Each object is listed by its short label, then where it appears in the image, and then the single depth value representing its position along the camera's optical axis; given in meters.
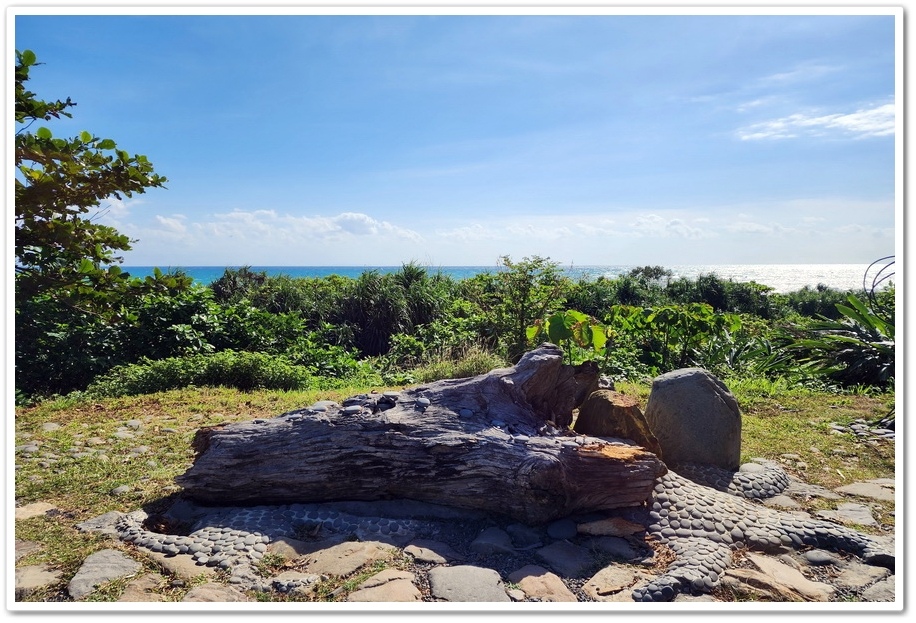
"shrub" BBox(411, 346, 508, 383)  9.00
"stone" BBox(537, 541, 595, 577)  3.15
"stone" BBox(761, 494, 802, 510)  4.23
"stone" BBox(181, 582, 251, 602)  2.85
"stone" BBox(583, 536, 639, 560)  3.35
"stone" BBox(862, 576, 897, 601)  3.00
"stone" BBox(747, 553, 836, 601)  3.01
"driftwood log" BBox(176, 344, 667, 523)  3.56
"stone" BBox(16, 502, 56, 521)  3.74
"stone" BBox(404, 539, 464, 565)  3.18
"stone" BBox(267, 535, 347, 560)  3.29
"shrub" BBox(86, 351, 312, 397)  7.88
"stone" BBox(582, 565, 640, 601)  2.96
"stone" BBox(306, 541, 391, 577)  3.08
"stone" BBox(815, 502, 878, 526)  3.90
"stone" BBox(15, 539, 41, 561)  3.20
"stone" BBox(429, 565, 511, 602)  2.86
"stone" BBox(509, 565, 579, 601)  2.89
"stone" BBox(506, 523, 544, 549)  3.41
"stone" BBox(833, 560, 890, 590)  3.10
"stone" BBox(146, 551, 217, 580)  3.04
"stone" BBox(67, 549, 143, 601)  2.84
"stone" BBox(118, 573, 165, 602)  2.82
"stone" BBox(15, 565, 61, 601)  2.83
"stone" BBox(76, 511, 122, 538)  3.53
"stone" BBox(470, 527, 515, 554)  3.31
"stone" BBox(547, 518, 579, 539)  3.49
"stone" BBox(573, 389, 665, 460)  4.32
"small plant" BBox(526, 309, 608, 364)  5.43
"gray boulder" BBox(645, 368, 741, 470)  4.82
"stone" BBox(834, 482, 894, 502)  4.40
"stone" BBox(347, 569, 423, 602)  2.81
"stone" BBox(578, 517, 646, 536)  3.55
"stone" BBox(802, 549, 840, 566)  3.31
